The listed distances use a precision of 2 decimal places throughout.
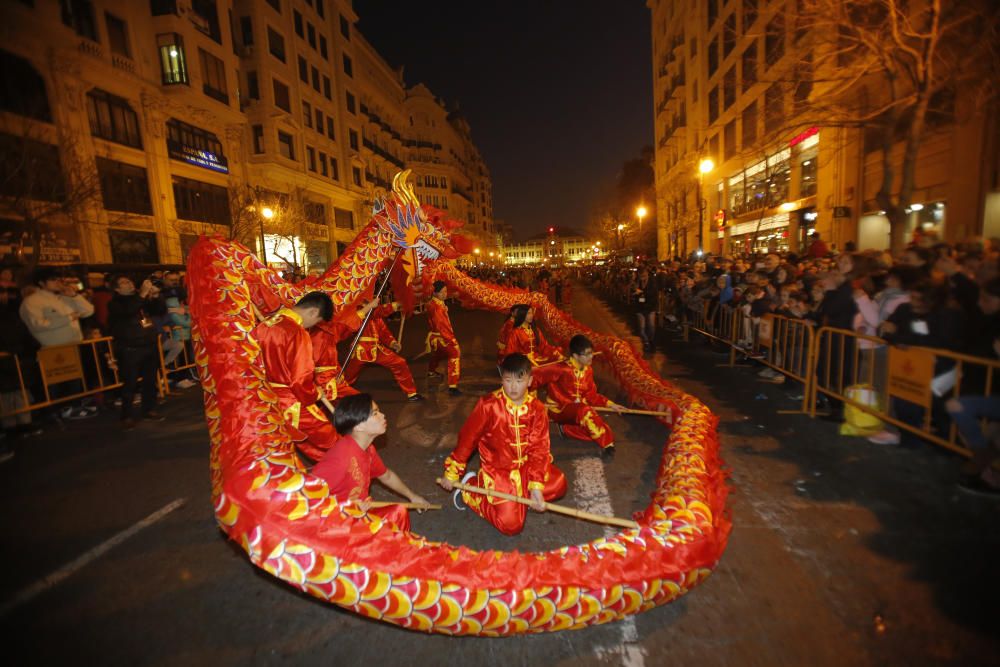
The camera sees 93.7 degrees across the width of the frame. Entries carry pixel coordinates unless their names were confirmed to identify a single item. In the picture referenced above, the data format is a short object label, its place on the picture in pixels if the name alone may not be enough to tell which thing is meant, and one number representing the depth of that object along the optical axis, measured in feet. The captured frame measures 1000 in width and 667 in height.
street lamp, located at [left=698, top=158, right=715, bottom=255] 49.54
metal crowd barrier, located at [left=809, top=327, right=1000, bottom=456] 12.59
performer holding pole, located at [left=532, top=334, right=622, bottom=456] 14.97
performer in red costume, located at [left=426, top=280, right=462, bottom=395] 23.17
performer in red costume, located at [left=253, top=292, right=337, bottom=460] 11.44
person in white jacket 19.36
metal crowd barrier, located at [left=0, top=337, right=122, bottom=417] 18.35
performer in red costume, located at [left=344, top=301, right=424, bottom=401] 20.77
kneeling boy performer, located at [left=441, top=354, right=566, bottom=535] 10.93
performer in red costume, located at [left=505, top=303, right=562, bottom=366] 22.11
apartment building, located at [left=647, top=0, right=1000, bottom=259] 34.60
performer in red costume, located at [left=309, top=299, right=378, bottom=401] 15.01
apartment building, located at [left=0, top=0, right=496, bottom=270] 44.93
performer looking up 8.79
